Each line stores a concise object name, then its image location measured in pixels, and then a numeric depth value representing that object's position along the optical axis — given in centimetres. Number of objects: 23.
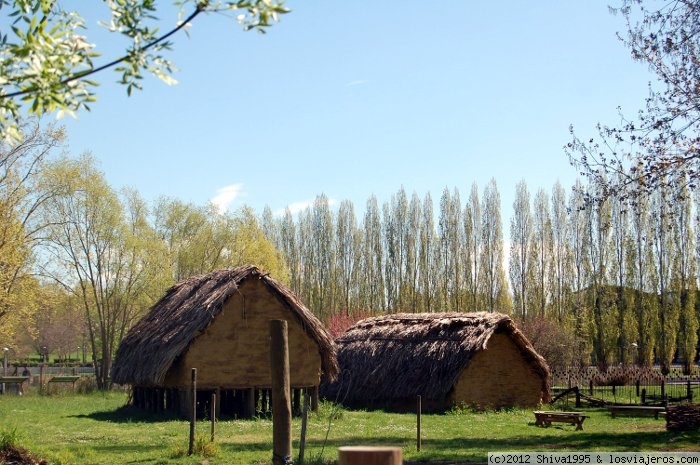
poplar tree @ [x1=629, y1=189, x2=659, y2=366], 5606
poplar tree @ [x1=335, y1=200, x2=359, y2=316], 6681
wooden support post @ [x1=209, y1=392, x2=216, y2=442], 1682
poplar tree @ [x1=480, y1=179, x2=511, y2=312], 6050
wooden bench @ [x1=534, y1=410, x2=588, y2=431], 2088
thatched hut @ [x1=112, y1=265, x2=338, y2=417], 2522
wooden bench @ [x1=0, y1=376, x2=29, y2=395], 3525
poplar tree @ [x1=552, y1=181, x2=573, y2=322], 5941
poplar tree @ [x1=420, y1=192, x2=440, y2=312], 6216
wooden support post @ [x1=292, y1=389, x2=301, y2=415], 2768
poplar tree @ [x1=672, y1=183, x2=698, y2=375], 5581
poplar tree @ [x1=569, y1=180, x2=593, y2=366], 5853
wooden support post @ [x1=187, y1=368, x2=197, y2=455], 1480
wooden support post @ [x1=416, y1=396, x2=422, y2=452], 1630
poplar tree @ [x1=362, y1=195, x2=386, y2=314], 6512
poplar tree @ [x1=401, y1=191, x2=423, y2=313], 6294
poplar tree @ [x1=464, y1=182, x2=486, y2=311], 6072
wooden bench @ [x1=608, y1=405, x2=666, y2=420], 2318
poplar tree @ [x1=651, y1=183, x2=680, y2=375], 5556
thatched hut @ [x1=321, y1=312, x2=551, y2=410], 2900
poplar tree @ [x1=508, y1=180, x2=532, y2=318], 5991
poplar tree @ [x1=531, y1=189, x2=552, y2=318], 5956
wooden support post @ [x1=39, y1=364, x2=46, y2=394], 3518
